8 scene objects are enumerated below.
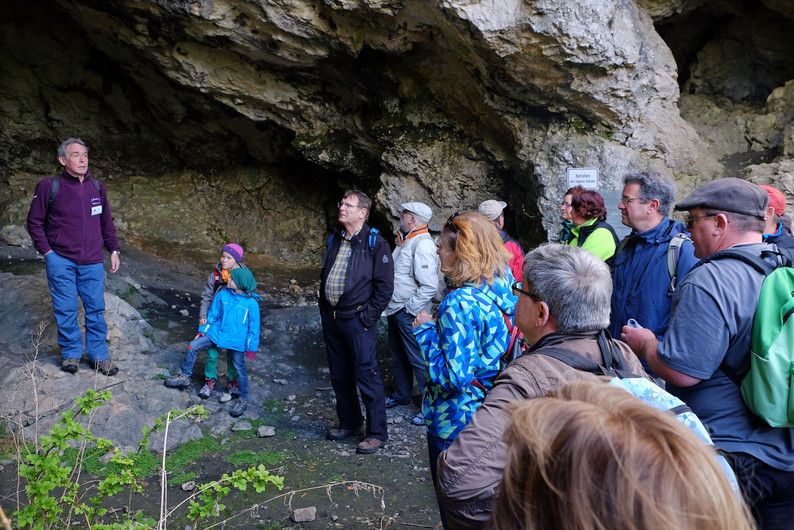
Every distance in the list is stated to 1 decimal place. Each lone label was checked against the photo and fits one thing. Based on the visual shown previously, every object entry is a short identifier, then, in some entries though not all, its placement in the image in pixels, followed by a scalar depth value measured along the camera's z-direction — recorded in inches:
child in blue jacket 205.5
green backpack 73.3
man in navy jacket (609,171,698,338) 123.2
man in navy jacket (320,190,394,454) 179.9
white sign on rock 252.1
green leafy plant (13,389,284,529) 79.4
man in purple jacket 196.4
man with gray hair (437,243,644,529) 63.1
